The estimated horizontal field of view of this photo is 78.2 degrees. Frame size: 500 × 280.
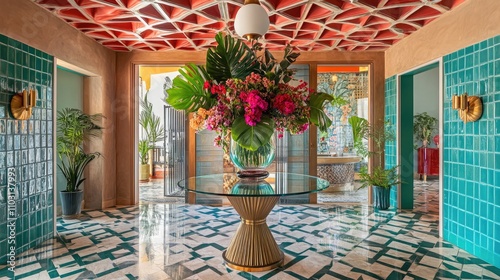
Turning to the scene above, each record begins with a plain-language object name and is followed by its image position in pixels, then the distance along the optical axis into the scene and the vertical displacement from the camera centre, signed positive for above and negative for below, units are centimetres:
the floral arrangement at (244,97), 228 +34
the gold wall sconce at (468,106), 290 +33
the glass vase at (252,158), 252 -15
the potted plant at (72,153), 407 -17
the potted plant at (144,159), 768 -48
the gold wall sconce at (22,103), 282 +35
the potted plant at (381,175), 458 -54
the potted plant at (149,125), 796 +40
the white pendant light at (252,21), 219 +85
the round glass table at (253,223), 250 -72
